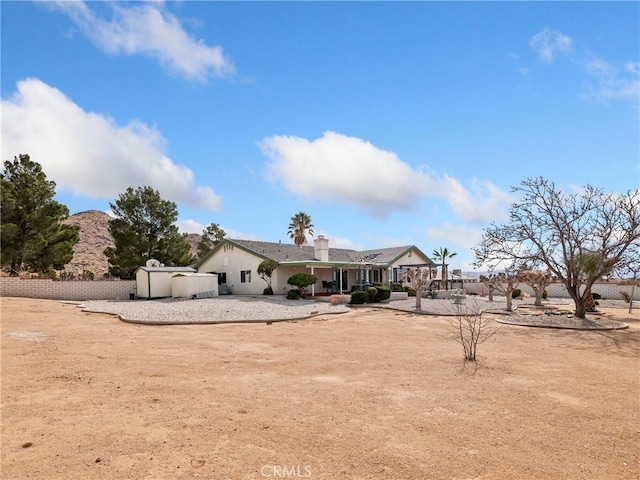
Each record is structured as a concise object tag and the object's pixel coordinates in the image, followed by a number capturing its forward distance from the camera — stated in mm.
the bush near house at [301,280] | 27875
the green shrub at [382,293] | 28062
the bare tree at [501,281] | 22994
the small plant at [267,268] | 29266
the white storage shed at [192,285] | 28594
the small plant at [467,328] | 9661
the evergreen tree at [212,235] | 54688
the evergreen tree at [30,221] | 29438
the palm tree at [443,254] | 40250
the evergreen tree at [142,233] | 36312
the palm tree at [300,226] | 51250
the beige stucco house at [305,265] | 31250
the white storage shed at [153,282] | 28953
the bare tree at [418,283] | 23630
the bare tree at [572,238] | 18109
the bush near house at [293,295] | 27984
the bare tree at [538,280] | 25922
